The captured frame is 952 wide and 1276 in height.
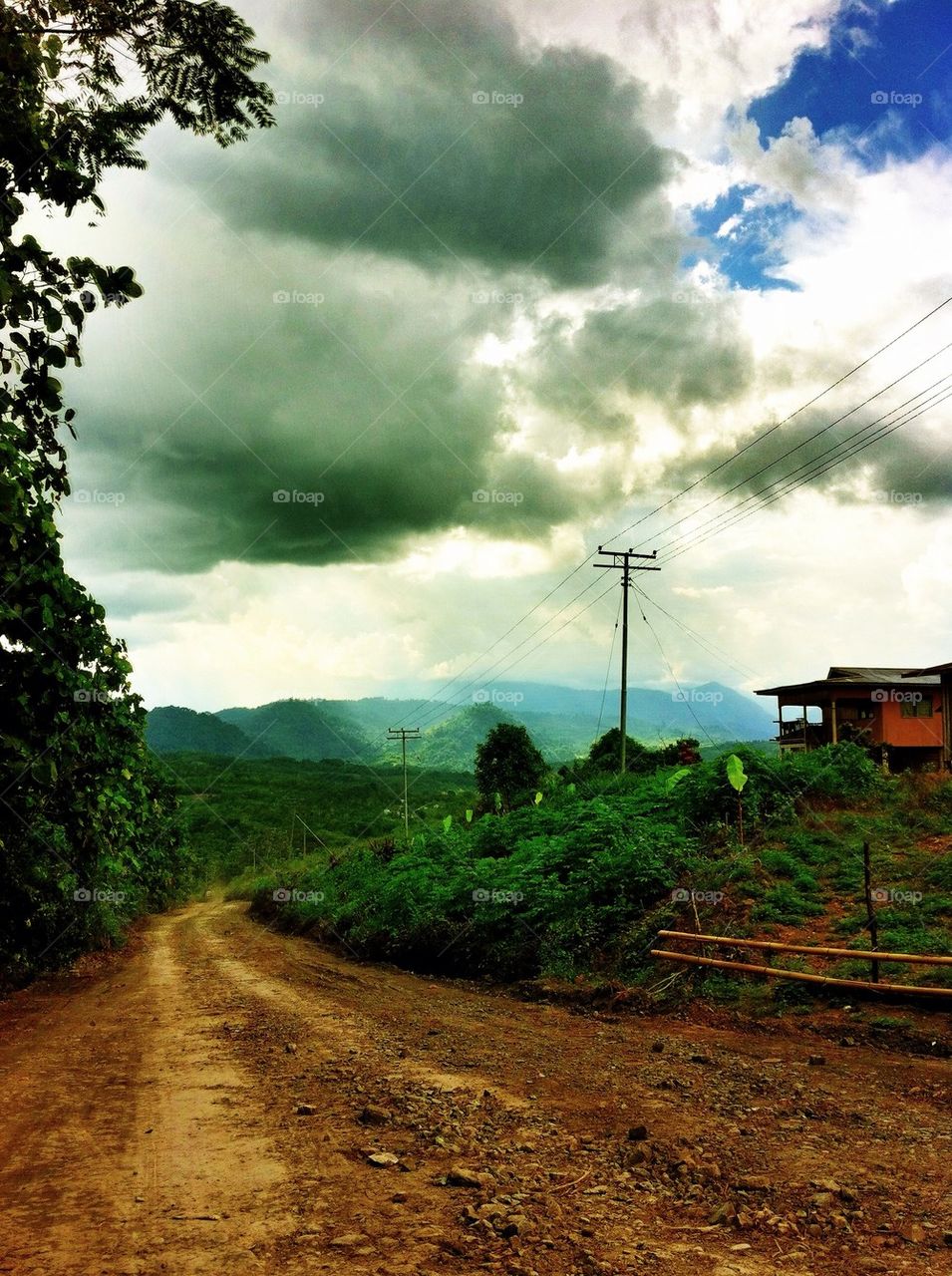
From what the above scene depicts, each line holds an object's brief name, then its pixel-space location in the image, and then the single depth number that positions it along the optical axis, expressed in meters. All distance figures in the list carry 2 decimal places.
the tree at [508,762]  50.75
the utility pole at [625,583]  34.31
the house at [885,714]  43.44
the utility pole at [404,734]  48.75
